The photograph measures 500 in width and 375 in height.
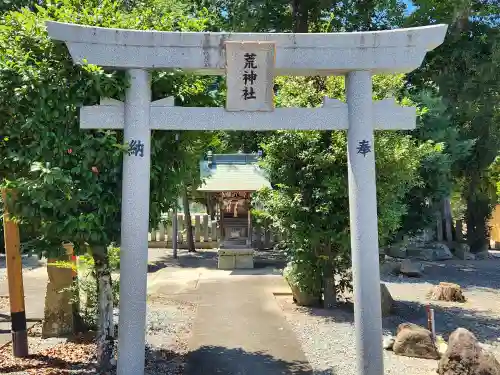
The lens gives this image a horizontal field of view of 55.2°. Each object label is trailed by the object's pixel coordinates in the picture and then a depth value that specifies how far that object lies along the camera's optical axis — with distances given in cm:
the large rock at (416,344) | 689
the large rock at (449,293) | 1144
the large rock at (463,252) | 1938
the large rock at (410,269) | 1497
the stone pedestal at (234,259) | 1543
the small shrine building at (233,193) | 1583
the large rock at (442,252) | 1914
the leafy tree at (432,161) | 1484
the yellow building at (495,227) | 2572
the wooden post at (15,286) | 670
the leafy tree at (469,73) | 1532
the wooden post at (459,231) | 2159
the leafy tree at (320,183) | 873
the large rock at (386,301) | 951
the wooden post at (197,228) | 2073
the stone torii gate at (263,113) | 521
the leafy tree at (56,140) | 495
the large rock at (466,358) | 565
